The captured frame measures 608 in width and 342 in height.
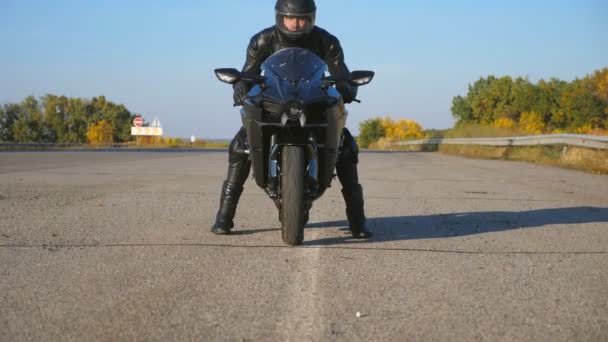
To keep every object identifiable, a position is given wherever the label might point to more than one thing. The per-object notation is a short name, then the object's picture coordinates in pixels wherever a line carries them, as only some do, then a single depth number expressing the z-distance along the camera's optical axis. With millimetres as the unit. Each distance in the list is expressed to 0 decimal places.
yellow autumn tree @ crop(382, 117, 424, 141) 101719
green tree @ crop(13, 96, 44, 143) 106938
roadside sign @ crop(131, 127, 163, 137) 76338
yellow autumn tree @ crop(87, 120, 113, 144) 113312
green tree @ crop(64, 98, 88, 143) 115062
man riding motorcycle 6016
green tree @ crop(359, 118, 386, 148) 102875
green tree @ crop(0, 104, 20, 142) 107750
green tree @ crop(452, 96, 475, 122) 81662
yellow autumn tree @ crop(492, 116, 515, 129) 55669
